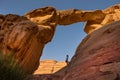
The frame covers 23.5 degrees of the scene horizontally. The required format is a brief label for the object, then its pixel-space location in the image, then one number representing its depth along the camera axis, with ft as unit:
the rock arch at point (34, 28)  57.00
